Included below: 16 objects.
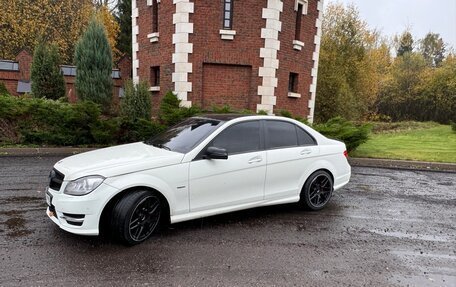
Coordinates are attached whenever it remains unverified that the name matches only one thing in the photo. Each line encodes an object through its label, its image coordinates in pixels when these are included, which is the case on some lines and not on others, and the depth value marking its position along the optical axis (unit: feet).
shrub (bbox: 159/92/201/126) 34.58
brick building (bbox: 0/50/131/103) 54.80
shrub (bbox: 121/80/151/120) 36.91
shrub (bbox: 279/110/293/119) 34.93
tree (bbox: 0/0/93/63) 82.23
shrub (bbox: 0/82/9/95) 40.73
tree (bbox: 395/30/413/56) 178.81
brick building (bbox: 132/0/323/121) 42.14
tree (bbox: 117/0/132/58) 98.10
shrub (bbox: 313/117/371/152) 35.32
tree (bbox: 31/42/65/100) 43.32
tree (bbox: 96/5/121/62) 98.89
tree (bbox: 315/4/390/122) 77.71
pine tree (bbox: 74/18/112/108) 42.37
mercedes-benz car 12.96
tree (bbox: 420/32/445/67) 213.66
